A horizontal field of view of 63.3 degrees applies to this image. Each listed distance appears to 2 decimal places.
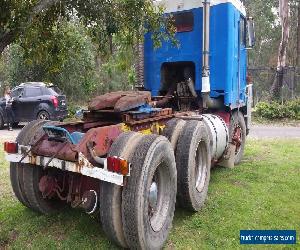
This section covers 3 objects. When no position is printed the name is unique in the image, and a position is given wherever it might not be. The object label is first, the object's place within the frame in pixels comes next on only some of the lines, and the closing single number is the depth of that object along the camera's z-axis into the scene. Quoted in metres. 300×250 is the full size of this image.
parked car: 9.26
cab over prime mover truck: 2.30
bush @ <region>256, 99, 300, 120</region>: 10.67
